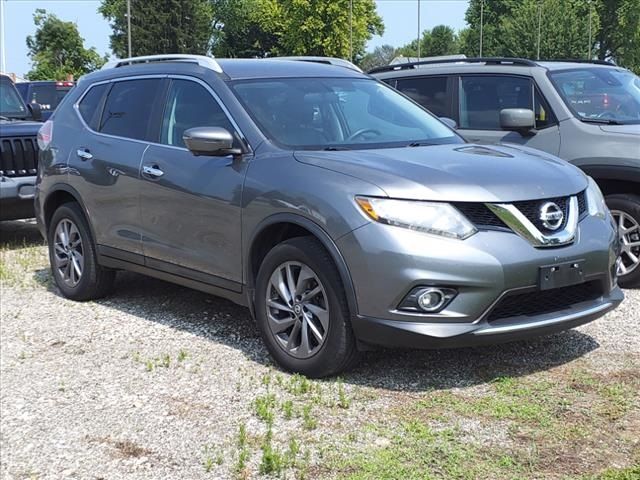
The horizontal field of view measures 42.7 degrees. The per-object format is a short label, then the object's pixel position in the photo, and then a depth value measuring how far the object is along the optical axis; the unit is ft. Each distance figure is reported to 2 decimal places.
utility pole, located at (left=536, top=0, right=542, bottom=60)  222.28
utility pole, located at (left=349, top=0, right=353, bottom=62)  207.92
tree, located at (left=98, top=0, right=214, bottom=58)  233.76
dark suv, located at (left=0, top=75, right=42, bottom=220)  29.14
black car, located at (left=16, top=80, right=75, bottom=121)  76.18
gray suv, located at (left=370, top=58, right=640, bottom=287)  21.11
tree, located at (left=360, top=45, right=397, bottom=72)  339.05
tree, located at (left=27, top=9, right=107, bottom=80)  238.68
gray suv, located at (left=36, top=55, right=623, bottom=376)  13.44
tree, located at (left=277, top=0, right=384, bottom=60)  218.59
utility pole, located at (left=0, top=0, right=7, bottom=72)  189.13
